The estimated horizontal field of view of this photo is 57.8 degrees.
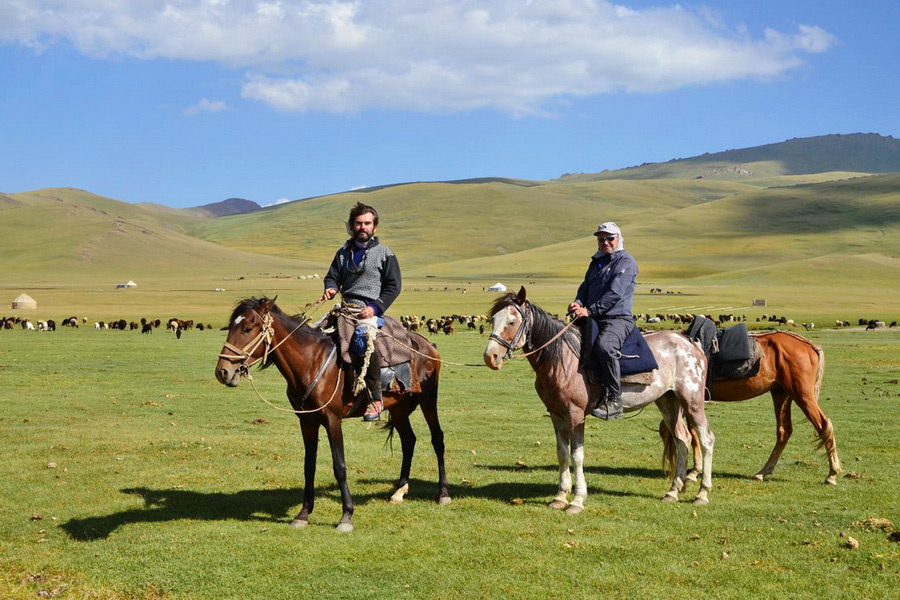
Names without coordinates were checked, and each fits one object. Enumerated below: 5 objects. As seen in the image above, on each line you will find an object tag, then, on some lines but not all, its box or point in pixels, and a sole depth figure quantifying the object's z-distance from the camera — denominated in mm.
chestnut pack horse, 12445
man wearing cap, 10680
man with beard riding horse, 10180
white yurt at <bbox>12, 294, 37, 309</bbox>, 75438
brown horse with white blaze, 9375
